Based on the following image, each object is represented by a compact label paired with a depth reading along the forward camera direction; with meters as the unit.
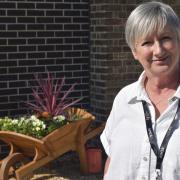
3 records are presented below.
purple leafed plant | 6.43
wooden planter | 5.84
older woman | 2.60
